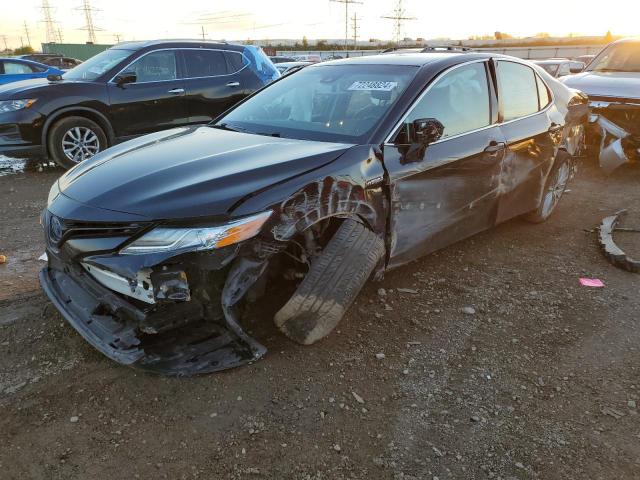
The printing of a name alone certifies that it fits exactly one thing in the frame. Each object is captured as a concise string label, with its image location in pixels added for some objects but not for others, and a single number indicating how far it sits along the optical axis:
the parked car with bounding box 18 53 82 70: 19.97
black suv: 6.74
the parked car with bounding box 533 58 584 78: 12.93
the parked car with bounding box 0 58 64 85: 12.88
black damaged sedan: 2.42
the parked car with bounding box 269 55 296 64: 22.75
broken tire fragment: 4.09
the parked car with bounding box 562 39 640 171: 6.83
